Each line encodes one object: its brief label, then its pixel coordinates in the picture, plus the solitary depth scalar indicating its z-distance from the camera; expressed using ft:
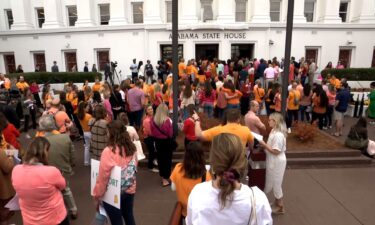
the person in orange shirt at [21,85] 41.89
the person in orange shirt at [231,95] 31.09
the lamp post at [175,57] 23.53
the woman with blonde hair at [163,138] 19.60
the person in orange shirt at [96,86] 37.11
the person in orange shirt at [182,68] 48.12
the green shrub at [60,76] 65.62
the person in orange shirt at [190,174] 10.64
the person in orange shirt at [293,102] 31.53
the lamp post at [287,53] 23.26
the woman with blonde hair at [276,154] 15.76
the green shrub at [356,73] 61.75
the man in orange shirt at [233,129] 14.97
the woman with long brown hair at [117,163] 11.80
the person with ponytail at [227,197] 6.81
